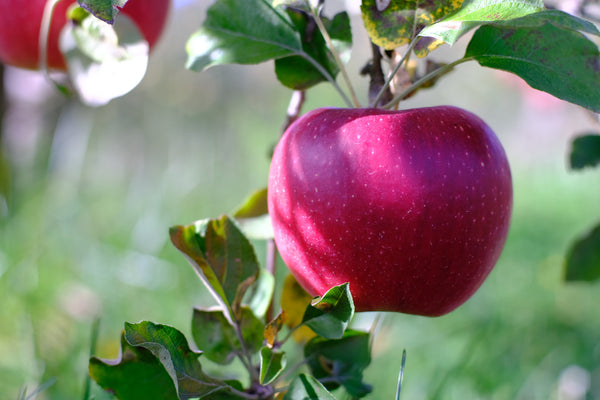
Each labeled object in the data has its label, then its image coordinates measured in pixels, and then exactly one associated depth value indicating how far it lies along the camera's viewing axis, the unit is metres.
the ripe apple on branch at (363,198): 0.91
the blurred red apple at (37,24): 1.03
